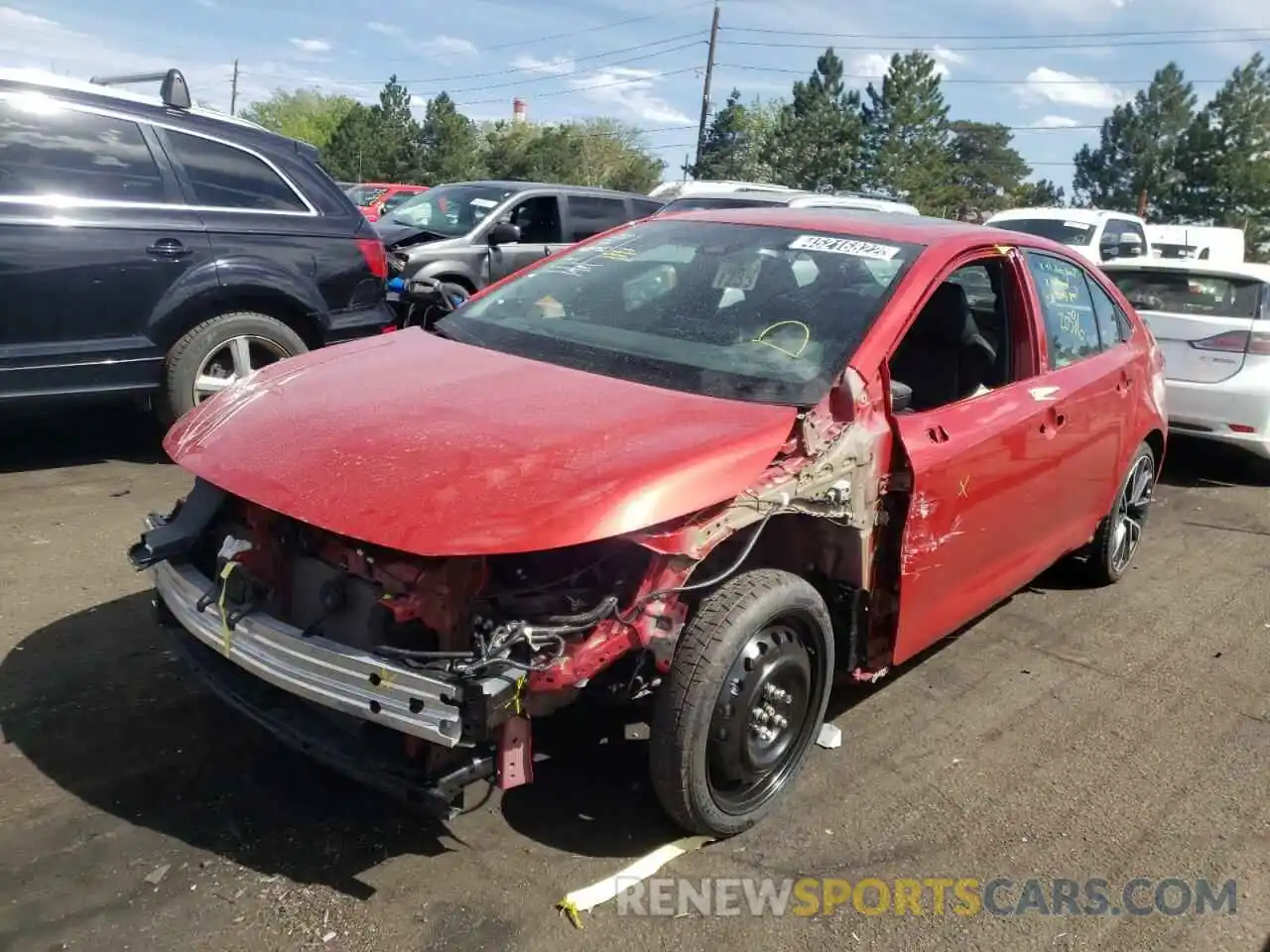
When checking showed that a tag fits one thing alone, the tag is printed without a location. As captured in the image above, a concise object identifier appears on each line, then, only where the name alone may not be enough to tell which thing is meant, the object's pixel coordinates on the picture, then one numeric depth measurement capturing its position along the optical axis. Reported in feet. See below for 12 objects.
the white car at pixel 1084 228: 45.60
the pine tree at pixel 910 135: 189.26
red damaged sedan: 8.15
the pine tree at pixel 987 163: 250.82
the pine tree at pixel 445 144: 192.24
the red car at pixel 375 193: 65.26
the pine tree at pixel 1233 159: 169.68
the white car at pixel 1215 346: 23.24
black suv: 16.97
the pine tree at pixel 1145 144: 190.08
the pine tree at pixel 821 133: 186.29
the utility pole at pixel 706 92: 135.54
